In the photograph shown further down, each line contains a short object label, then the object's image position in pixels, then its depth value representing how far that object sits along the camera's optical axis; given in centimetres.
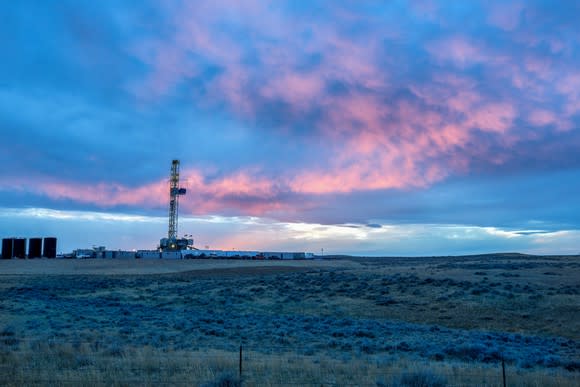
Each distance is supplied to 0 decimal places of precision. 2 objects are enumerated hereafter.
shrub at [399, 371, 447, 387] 1191
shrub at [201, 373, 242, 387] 1162
